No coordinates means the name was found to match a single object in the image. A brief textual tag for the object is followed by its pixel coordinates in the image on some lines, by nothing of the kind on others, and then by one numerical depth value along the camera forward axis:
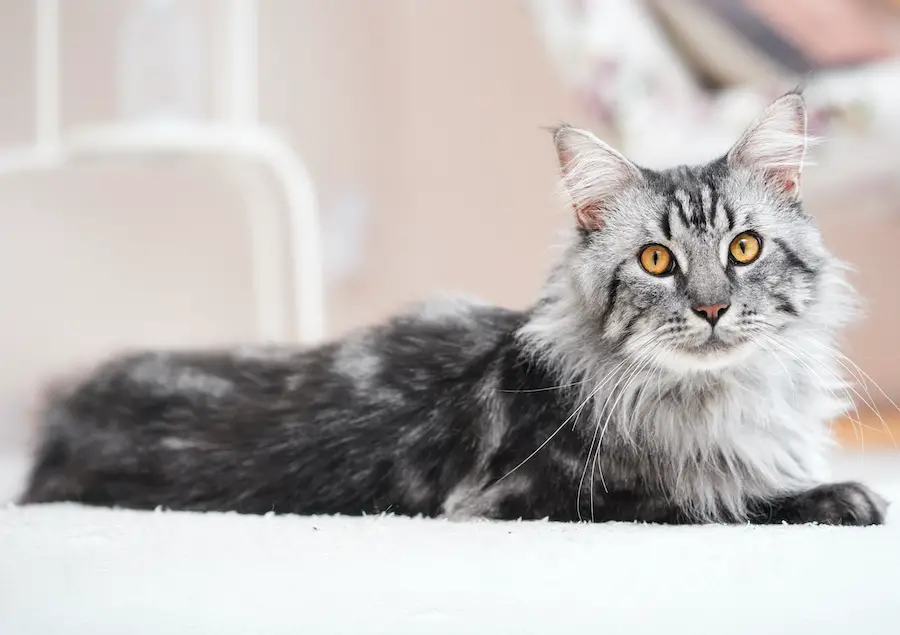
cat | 1.18
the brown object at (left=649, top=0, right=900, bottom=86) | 2.61
